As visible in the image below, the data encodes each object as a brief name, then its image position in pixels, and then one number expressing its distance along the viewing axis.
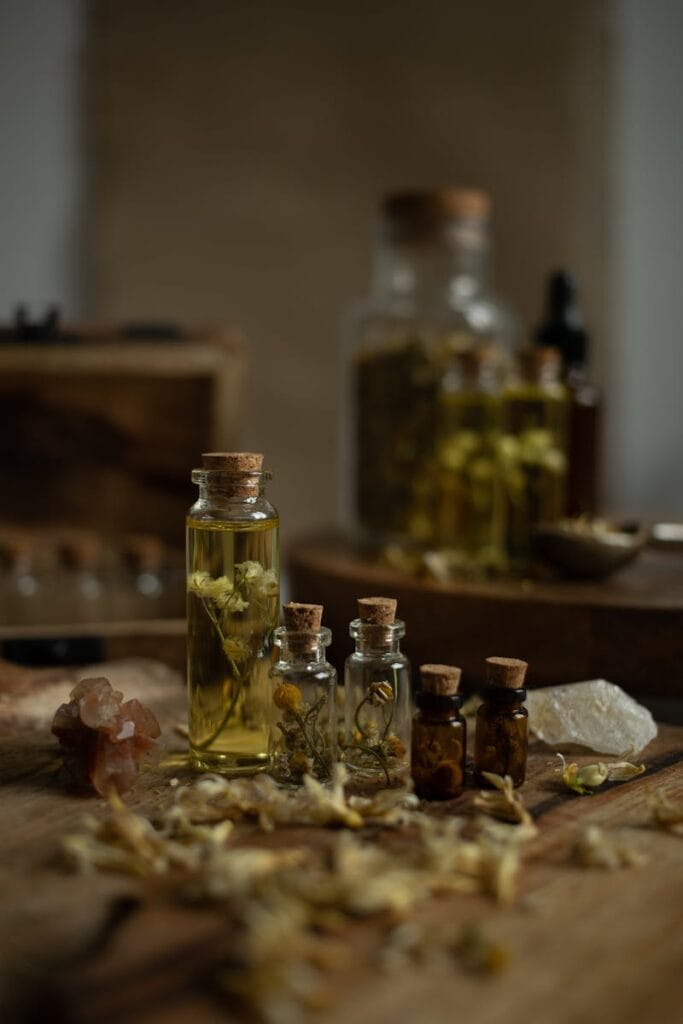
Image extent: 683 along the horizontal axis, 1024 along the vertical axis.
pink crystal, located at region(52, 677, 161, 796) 0.80
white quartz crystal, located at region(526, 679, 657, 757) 0.90
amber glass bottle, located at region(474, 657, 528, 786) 0.81
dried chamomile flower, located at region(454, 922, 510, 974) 0.56
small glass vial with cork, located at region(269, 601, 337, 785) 0.83
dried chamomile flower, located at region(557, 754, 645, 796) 0.82
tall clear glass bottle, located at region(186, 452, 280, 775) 0.85
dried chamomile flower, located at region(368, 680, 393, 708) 0.84
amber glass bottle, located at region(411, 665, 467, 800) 0.79
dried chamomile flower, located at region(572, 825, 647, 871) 0.68
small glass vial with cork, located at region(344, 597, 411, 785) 0.84
